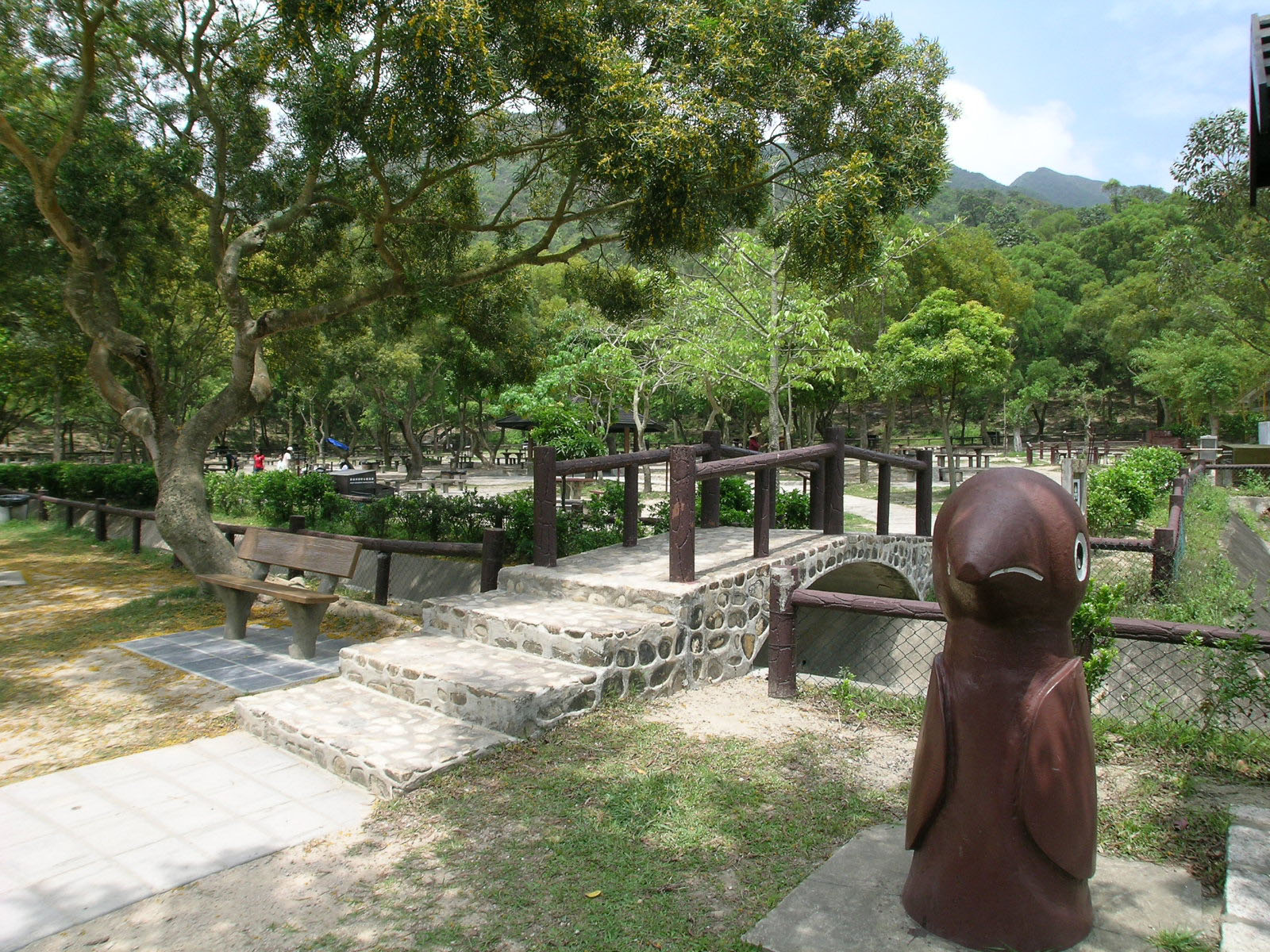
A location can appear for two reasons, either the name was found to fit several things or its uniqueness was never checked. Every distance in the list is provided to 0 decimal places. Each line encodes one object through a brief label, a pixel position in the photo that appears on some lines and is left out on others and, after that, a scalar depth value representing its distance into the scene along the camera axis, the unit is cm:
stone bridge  459
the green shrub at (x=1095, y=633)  441
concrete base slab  272
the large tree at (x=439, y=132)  675
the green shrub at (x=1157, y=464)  1484
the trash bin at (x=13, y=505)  1609
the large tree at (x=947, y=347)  2105
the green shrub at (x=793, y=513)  1030
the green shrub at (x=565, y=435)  1823
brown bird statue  262
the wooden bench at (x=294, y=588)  648
